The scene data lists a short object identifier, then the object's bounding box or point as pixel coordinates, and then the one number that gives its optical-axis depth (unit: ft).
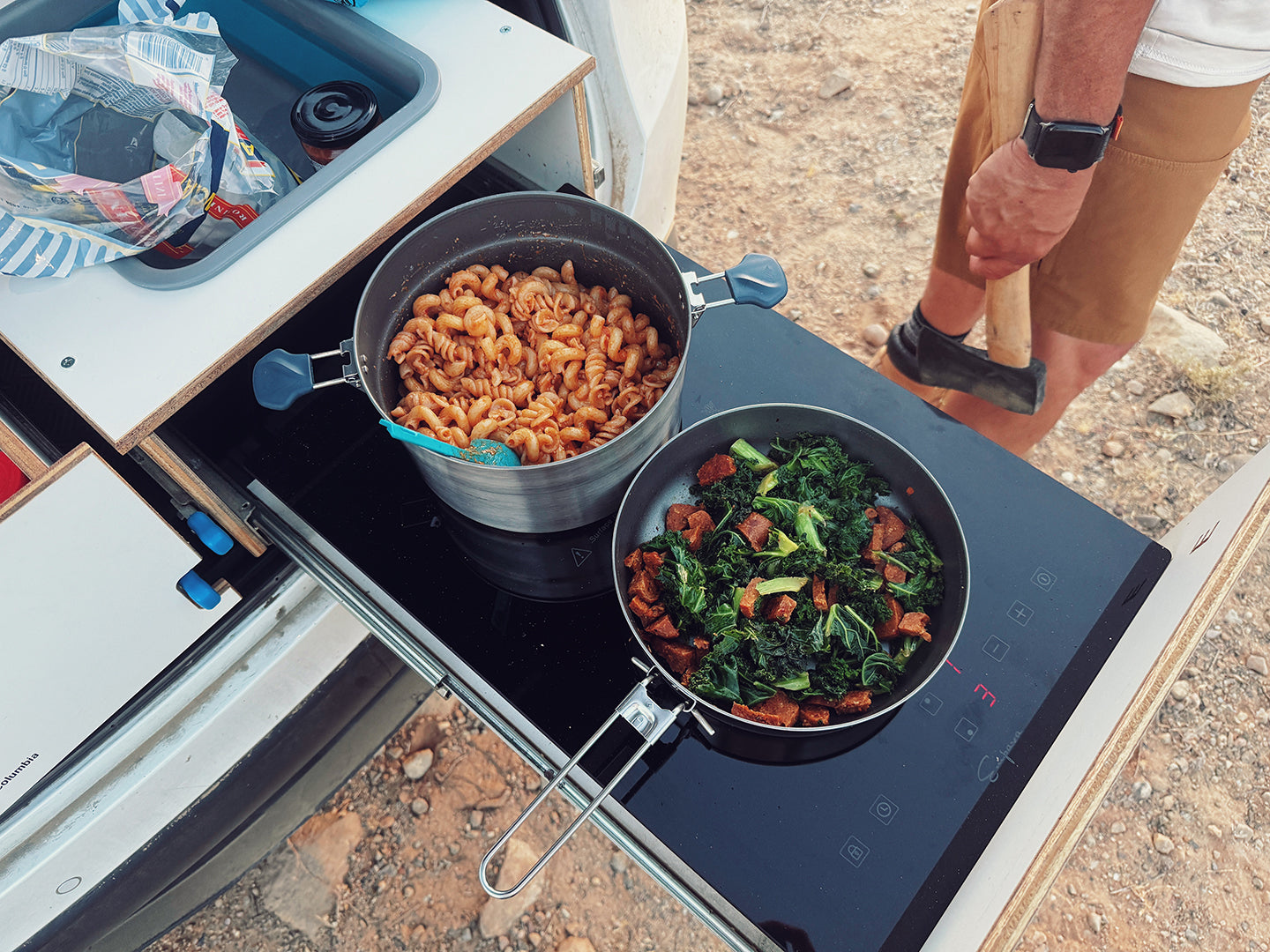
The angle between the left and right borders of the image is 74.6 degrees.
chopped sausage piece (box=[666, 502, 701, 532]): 4.03
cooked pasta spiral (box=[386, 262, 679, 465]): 3.96
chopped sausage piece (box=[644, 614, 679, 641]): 3.65
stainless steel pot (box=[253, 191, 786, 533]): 3.54
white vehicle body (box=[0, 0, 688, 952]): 4.20
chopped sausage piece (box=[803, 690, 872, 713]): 3.49
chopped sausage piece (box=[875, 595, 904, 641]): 3.67
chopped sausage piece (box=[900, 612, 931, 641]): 3.62
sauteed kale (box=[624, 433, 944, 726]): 3.55
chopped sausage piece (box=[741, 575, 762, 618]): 3.65
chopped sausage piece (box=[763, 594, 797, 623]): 3.65
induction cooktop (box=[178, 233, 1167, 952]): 3.43
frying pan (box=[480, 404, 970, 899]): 3.39
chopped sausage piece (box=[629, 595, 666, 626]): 3.70
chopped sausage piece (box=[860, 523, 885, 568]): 3.86
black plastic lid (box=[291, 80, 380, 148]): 4.11
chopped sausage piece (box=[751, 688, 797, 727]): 3.48
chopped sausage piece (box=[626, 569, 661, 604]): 3.75
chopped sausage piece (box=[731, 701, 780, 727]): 3.46
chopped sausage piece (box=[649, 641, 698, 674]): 3.63
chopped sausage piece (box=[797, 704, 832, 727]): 3.50
